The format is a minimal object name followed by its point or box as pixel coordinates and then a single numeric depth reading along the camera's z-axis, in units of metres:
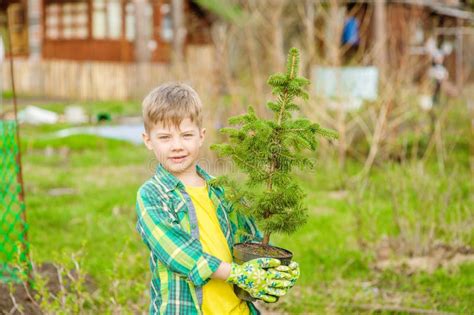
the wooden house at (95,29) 25.56
